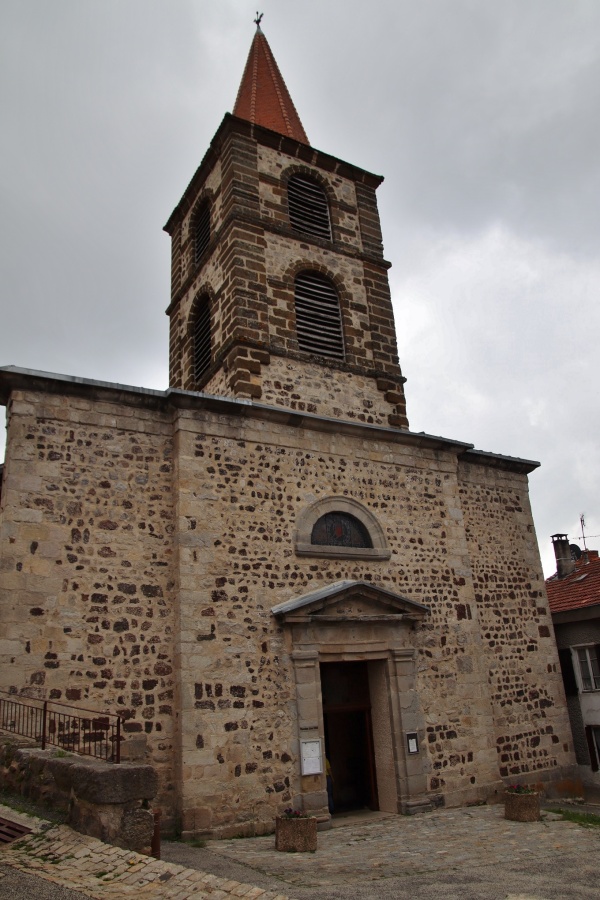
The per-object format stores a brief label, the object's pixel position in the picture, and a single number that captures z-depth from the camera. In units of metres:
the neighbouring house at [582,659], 13.37
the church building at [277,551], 9.01
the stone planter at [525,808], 9.74
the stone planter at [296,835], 7.86
